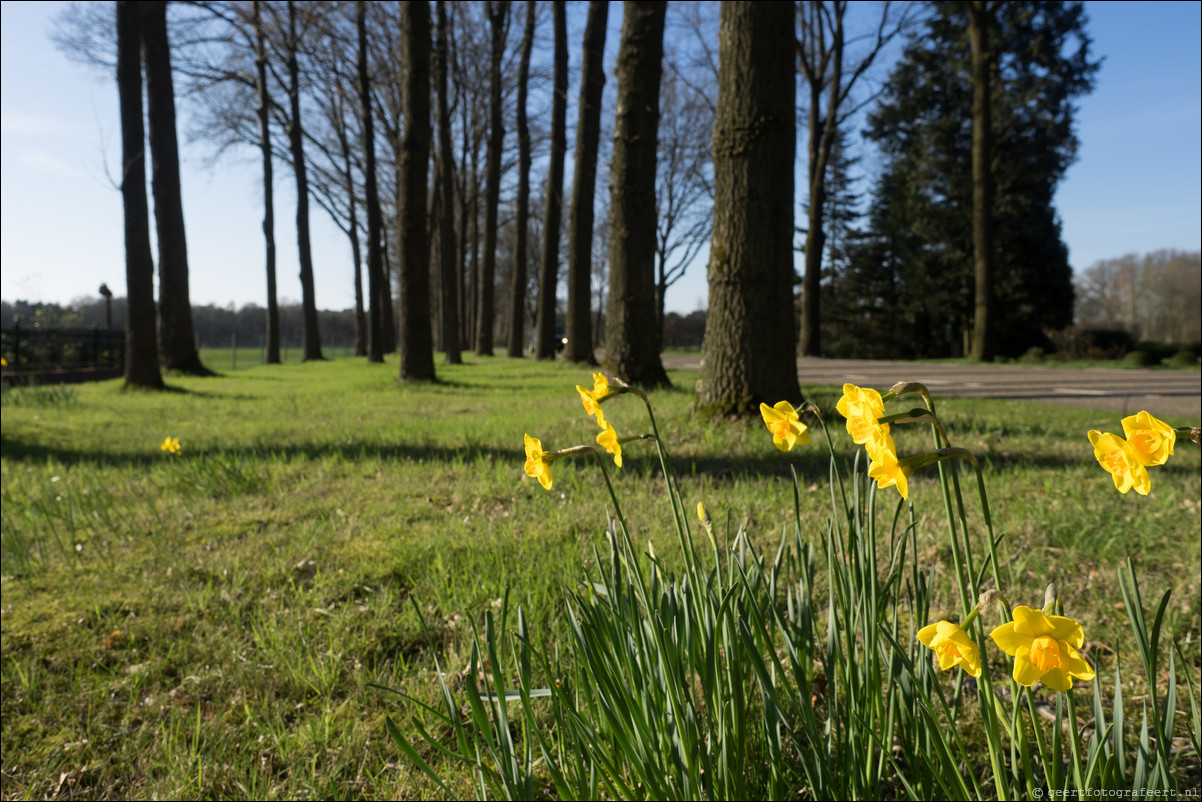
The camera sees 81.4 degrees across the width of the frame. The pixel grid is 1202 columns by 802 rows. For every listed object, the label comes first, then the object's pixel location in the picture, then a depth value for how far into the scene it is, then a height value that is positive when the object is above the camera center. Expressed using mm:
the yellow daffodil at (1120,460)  629 -100
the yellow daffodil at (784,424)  797 -83
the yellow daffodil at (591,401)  973 -67
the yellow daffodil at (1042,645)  586 -249
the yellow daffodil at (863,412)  626 -54
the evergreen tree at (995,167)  19516 +5614
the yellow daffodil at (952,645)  627 -267
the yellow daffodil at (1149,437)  615 -76
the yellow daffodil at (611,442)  901 -116
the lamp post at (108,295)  19252 +1617
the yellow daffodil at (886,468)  581 -96
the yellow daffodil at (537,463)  912 -148
